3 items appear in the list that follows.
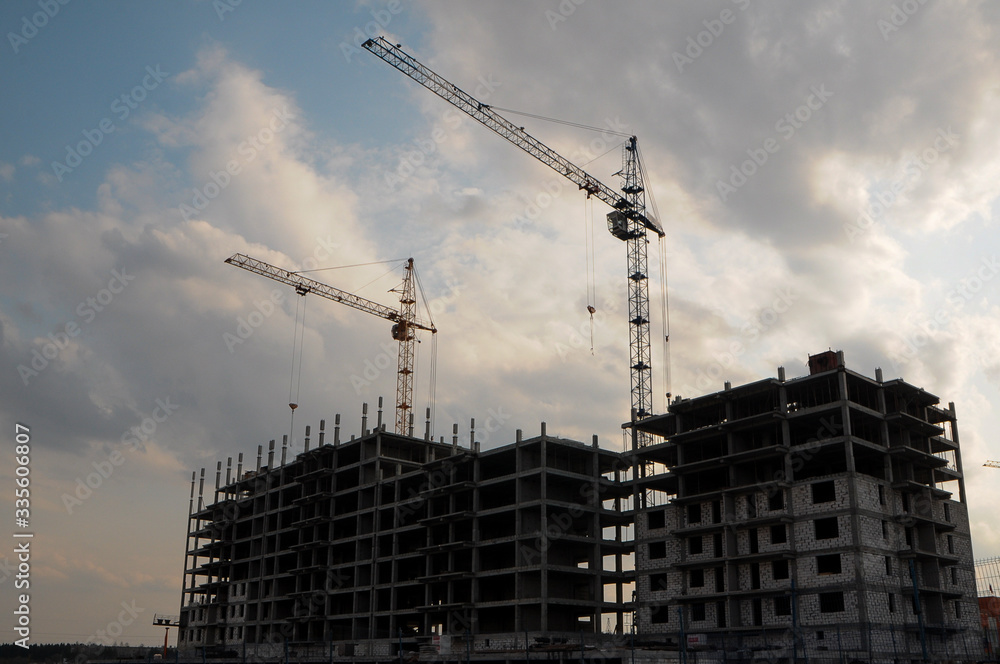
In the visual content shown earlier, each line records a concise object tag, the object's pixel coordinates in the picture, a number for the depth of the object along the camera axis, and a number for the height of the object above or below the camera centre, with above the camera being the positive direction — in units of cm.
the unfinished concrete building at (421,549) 8619 +524
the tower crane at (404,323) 14712 +4594
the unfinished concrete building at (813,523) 6656 +616
